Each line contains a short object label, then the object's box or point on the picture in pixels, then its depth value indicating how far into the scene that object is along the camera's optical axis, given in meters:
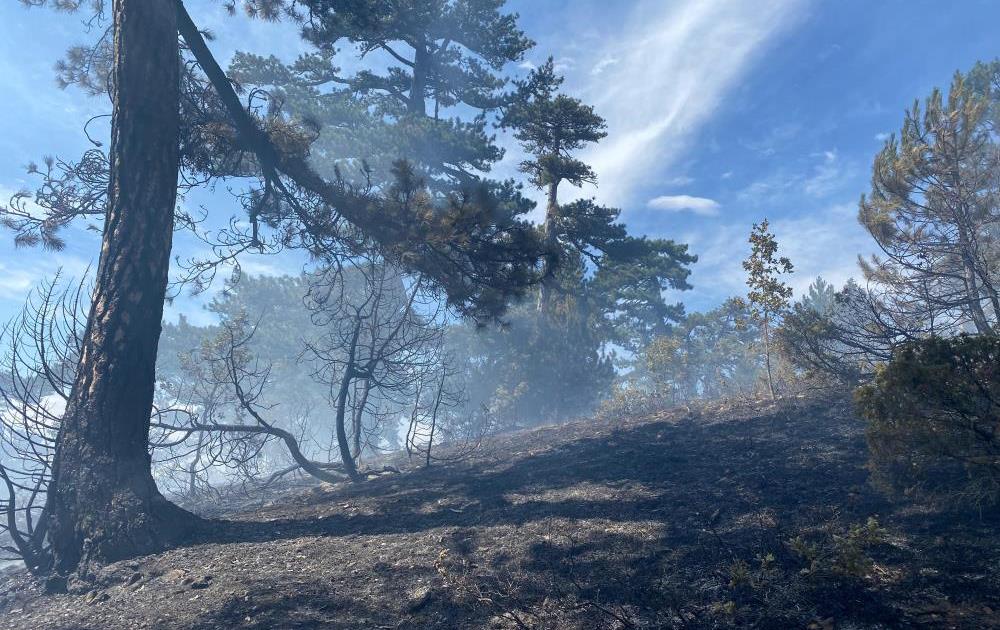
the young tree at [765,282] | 10.67
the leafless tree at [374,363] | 8.23
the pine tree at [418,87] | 20.22
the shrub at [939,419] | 3.23
